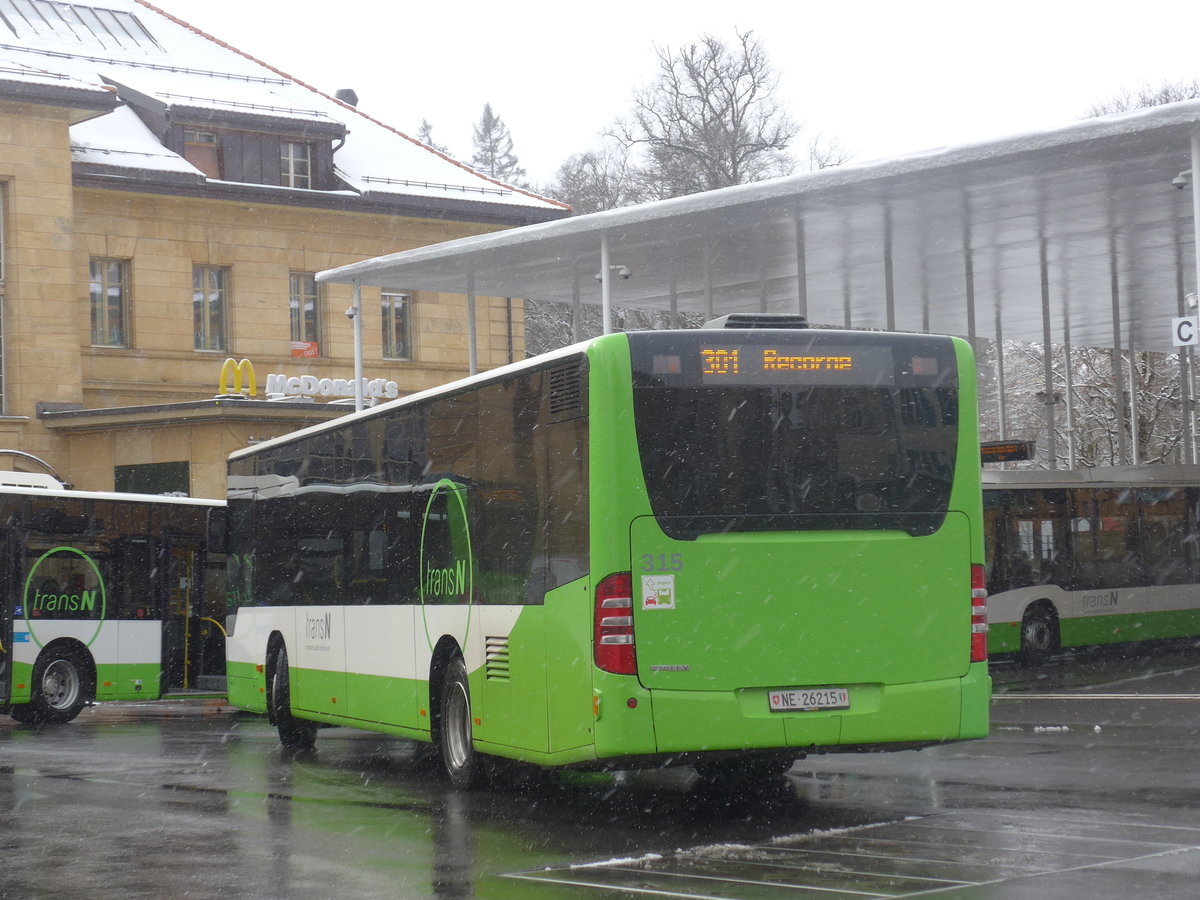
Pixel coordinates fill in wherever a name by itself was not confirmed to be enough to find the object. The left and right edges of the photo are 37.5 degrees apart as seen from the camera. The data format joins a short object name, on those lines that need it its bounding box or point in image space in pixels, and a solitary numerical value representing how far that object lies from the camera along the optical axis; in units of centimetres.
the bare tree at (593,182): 6106
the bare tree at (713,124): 5331
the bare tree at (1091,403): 5244
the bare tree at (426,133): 8756
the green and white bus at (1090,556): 2716
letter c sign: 1706
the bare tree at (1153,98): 4678
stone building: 3856
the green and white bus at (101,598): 2225
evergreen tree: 8688
